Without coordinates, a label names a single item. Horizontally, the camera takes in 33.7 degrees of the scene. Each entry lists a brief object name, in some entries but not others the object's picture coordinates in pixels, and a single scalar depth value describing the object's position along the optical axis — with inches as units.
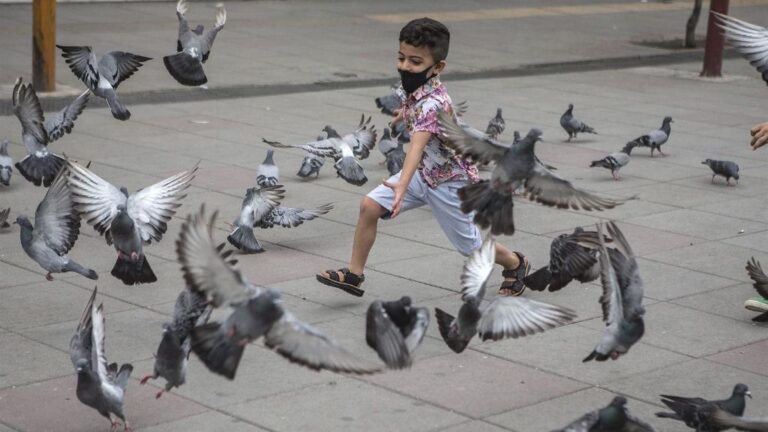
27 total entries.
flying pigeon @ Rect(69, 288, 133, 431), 197.5
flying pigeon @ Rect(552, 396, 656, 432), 186.5
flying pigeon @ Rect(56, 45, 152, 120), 323.3
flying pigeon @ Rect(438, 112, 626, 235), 215.8
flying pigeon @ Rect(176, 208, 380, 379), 174.9
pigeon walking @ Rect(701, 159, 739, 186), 417.7
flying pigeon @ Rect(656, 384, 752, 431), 200.8
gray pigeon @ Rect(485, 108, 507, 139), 462.9
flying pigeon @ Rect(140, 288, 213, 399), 202.2
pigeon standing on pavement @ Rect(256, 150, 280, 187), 366.3
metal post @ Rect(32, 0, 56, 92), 541.0
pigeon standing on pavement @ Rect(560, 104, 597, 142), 488.7
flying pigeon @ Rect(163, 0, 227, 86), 308.0
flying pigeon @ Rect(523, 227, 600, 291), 267.3
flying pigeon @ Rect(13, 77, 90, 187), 340.5
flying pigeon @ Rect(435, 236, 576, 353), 211.9
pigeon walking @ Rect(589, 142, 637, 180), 424.2
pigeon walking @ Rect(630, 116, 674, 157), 462.0
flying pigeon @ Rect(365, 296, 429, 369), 196.9
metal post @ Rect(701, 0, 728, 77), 681.0
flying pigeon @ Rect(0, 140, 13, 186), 373.7
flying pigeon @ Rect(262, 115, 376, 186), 386.0
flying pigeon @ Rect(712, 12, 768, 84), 253.3
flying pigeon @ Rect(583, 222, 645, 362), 201.8
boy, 264.4
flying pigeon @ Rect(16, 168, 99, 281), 266.4
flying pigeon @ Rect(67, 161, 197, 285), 249.8
